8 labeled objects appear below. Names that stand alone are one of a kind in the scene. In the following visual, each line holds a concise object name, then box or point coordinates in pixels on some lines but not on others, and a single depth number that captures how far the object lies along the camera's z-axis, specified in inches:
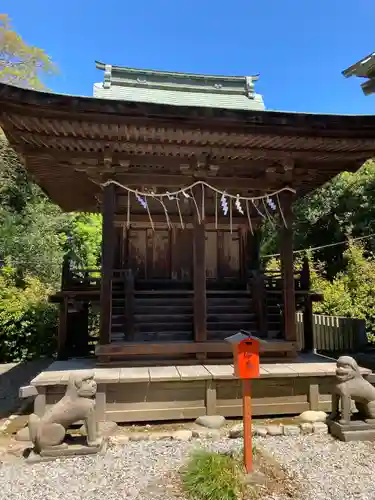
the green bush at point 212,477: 115.7
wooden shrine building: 209.2
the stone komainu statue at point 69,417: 150.6
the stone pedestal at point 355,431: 167.3
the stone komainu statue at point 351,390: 170.1
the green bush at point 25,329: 423.8
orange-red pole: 131.5
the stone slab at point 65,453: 147.9
